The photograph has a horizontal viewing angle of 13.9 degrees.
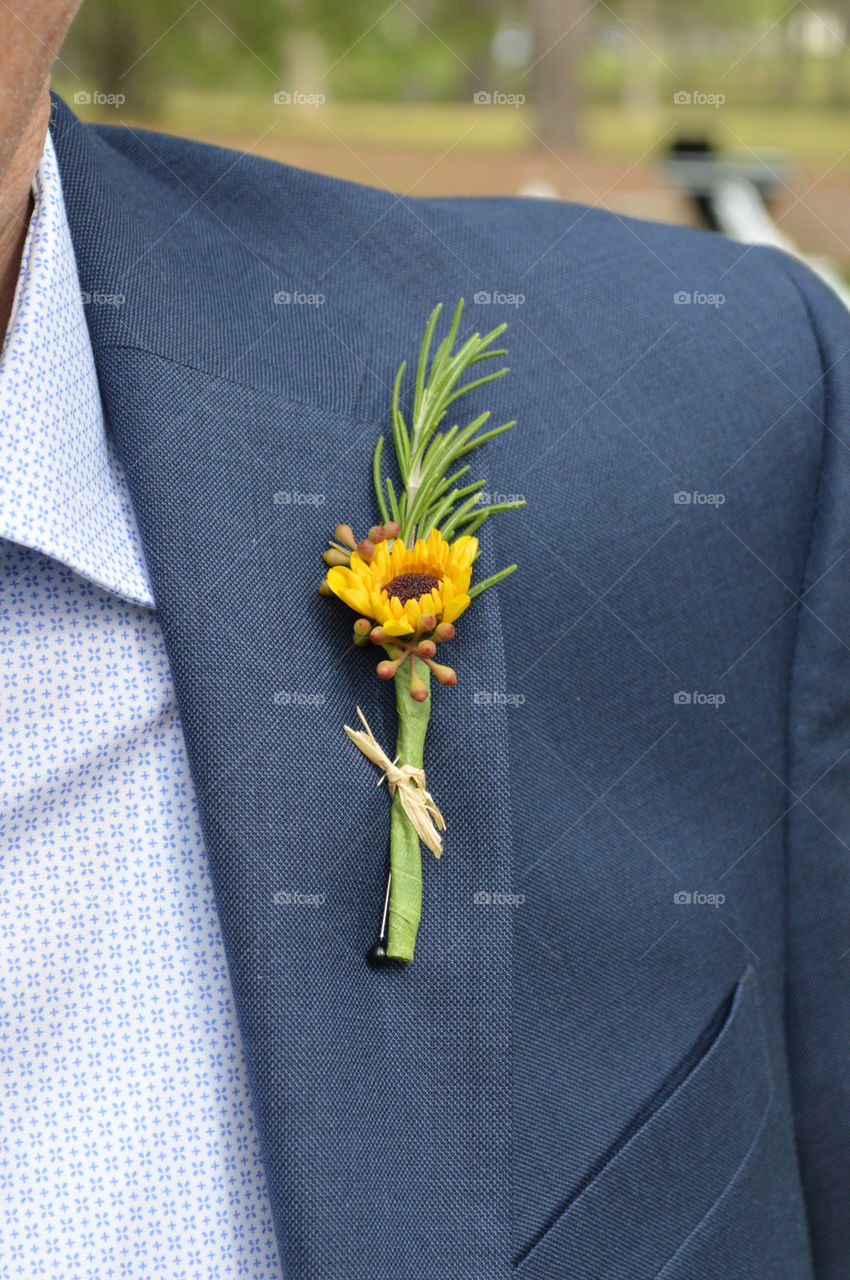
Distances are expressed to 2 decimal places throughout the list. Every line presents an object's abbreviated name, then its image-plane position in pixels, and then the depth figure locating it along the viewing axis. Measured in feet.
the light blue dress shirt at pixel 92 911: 2.49
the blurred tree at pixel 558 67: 22.91
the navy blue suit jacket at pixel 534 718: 2.52
